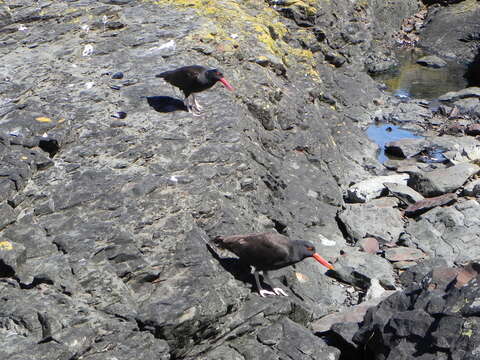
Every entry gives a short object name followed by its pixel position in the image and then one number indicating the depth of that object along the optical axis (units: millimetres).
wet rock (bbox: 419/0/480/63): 27812
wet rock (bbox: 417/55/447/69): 25188
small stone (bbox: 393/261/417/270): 9498
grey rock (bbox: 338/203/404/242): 10367
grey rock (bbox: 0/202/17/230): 6422
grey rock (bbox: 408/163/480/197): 11695
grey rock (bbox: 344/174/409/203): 11516
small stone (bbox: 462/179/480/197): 11453
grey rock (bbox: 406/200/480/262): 9972
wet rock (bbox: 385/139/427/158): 14766
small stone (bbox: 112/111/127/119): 8625
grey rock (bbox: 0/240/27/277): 5789
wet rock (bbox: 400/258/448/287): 8961
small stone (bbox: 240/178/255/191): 8234
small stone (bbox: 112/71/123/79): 9727
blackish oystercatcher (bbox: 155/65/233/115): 8719
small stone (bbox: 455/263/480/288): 7097
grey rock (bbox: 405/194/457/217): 11055
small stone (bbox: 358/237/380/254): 9977
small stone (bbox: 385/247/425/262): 9703
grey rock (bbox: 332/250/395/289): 8961
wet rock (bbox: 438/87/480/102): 19586
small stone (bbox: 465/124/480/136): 16284
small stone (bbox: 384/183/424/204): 11445
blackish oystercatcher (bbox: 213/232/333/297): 6668
